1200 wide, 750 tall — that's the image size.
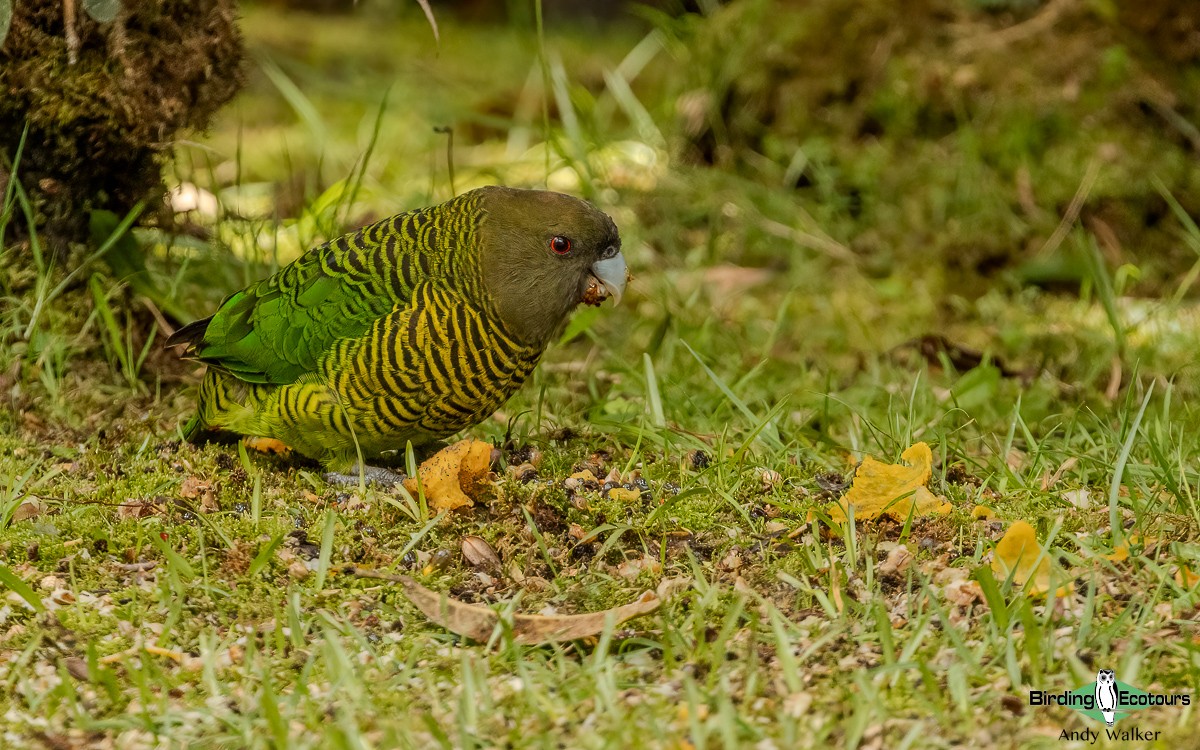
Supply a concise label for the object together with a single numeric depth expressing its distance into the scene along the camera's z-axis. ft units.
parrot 22.12
